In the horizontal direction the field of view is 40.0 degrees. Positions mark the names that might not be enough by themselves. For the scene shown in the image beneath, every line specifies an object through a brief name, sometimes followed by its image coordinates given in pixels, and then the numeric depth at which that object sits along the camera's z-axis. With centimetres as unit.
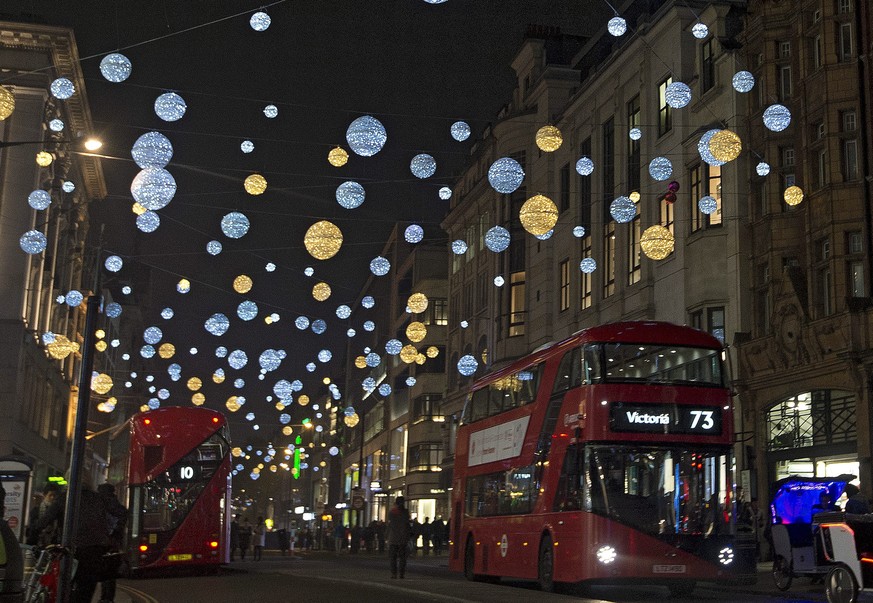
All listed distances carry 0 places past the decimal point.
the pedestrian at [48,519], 1232
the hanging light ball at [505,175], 2272
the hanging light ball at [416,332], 3425
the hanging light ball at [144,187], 1973
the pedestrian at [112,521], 1200
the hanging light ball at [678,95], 2291
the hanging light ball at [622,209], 2624
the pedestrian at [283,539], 5625
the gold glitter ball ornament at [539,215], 2356
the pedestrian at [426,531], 5194
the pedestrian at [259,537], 4375
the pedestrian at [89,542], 1174
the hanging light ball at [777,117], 2312
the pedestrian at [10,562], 727
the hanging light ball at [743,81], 2392
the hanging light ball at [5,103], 2025
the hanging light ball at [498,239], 2547
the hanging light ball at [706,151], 2319
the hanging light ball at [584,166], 2824
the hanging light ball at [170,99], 1889
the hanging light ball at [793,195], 2714
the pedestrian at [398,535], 2366
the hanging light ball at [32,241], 2630
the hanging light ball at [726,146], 2212
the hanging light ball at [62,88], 2119
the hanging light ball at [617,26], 2158
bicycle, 1013
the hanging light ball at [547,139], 2441
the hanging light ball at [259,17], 1828
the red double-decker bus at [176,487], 2575
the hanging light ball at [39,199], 2561
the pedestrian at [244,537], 4393
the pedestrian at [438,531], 5137
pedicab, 2065
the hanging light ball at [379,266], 2687
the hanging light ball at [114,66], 1883
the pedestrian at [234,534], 4485
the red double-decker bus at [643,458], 1844
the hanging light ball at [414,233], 2756
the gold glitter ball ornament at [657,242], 2625
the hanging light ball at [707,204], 2861
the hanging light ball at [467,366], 3712
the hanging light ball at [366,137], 1962
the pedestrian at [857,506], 1680
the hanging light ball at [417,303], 3144
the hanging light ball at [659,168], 2425
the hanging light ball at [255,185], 2172
